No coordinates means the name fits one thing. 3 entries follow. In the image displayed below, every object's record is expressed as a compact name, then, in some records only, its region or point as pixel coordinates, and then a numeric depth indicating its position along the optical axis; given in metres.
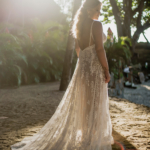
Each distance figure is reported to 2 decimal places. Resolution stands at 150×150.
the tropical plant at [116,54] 10.91
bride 2.57
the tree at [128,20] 17.66
